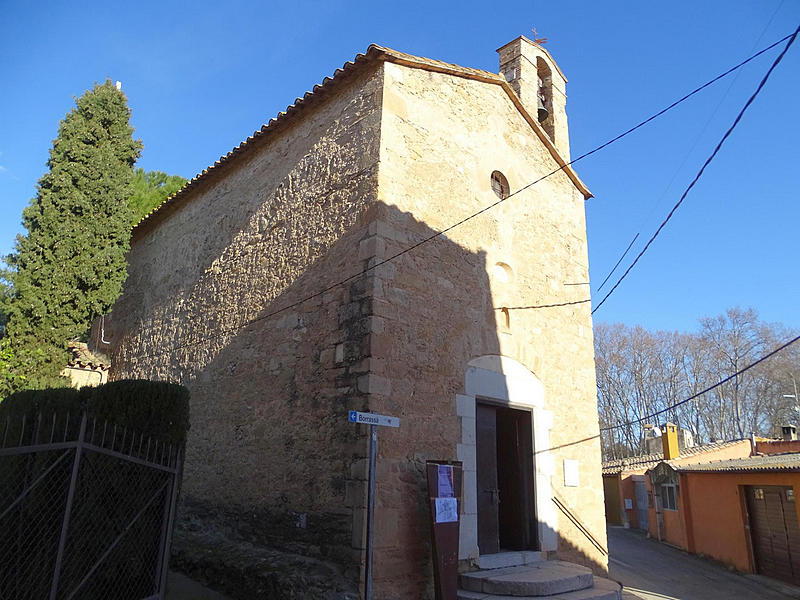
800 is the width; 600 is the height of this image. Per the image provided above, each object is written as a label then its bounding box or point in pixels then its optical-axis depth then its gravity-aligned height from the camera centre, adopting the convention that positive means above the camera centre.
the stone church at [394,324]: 6.23 +1.87
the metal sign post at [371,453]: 4.90 +0.13
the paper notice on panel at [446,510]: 5.89 -0.40
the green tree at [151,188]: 16.64 +8.34
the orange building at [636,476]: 22.12 -0.08
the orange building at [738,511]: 13.79 -0.94
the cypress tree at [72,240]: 9.54 +3.89
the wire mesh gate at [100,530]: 4.93 -0.59
